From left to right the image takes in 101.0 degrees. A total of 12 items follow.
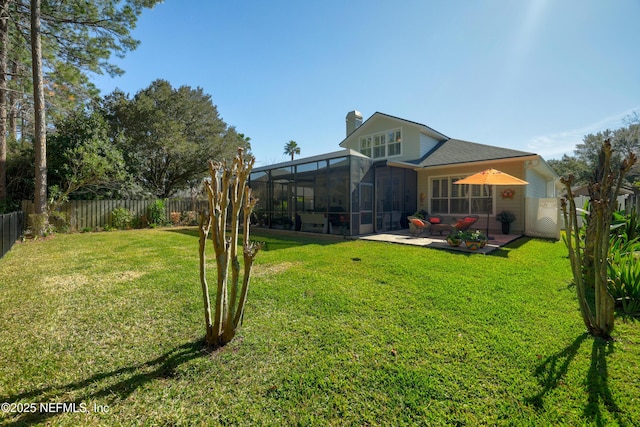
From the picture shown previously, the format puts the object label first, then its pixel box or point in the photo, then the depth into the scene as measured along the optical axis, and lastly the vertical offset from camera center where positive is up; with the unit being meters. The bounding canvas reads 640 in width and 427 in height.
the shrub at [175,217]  15.91 -0.40
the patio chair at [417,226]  10.11 -0.62
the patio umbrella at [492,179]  8.30 +1.00
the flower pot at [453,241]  7.76 -0.92
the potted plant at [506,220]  10.68 -0.41
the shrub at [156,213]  14.91 -0.14
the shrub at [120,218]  13.63 -0.38
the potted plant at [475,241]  7.43 -0.88
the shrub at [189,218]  16.38 -0.46
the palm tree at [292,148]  45.81 +10.97
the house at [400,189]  10.13 +0.96
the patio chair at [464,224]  9.09 -0.49
